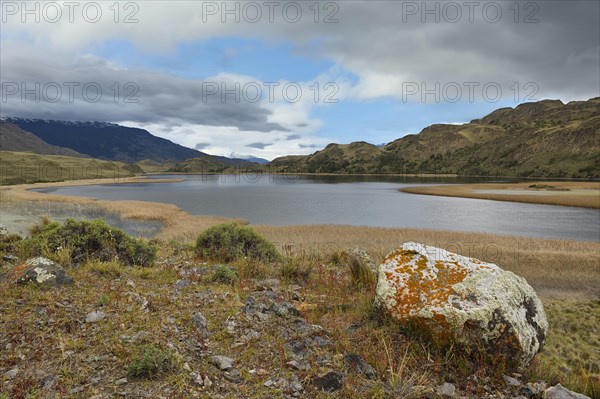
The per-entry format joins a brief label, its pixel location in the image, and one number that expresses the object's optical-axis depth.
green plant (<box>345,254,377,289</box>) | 11.32
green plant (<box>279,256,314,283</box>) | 12.01
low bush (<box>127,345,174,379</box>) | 5.13
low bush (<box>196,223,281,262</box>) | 15.15
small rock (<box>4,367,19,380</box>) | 4.95
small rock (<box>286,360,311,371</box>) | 5.72
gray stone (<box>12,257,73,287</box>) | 8.16
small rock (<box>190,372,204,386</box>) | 5.09
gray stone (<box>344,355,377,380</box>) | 5.70
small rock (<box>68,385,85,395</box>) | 4.71
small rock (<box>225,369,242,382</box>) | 5.31
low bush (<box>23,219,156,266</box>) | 12.19
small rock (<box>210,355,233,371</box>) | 5.55
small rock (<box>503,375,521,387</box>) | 5.72
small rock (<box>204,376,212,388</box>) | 5.04
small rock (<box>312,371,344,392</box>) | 5.25
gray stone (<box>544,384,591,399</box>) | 5.22
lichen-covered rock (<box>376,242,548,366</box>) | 6.25
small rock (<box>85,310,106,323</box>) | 6.70
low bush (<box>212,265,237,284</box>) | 10.47
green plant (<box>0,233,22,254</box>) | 12.68
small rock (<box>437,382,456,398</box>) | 5.25
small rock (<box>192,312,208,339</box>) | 6.59
